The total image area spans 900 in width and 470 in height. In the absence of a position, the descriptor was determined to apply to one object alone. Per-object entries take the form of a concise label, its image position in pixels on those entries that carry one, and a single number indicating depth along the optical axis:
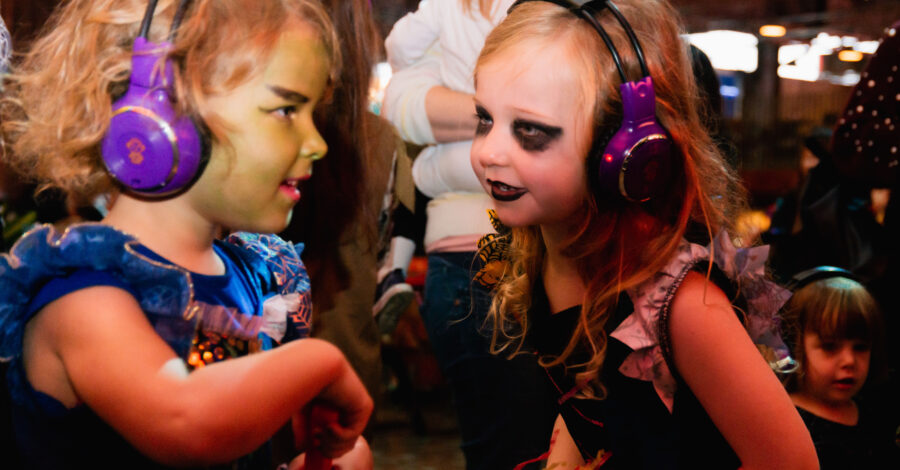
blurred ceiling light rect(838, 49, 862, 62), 8.93
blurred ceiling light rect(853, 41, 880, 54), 7.48
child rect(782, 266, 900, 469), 2.08
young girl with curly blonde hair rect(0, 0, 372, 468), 0.78
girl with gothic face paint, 1.07
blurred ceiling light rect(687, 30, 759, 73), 8.93
